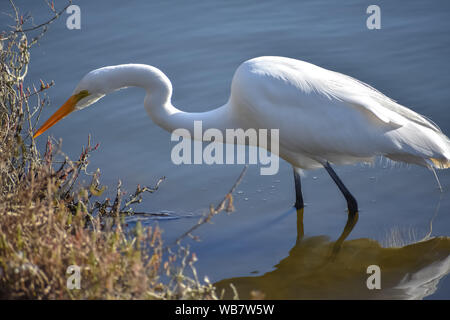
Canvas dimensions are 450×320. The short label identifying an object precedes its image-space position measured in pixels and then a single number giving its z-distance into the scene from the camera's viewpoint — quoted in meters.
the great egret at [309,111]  3.84
